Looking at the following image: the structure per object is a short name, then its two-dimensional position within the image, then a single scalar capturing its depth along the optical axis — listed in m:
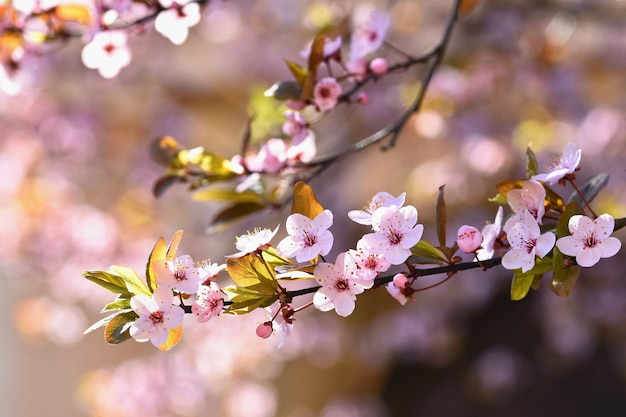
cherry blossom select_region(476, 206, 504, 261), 1.12
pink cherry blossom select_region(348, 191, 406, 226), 1.11
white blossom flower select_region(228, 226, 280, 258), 1.11
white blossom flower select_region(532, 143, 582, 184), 1.12
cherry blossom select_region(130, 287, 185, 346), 1.11
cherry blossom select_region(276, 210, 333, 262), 1.11
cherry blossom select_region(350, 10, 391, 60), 1.26
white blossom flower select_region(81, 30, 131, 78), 1.27
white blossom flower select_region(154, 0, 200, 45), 1.24
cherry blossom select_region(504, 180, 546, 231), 1.12
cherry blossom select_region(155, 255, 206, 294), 1.11
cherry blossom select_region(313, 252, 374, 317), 1.11
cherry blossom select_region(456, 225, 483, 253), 1.12
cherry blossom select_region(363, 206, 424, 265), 1.10
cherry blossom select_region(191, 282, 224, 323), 1.11
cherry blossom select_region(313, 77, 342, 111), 1.22
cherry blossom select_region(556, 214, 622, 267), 1.10
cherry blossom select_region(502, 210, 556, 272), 1.10
